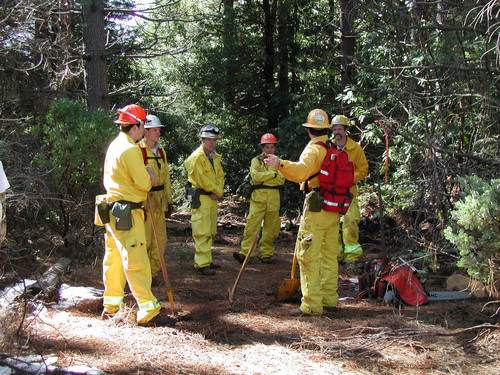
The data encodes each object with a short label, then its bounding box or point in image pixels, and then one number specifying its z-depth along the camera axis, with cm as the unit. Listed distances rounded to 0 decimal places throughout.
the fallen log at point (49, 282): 547
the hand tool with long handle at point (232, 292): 565
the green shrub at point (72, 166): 711
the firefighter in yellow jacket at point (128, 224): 502
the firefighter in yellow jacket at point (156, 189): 670
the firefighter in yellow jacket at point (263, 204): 843
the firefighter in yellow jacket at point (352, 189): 782
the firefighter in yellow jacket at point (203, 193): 762
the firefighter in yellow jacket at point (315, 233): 544
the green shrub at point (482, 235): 478
